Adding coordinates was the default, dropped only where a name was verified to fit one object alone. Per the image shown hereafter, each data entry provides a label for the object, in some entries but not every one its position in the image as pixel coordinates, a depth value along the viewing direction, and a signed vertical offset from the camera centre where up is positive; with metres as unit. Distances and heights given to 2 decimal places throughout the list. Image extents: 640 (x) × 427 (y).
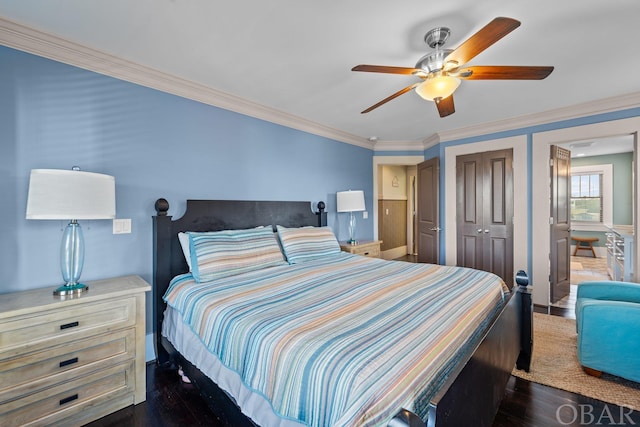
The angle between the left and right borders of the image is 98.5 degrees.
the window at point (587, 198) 6.40 +0.30
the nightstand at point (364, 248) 3.70 -0.51
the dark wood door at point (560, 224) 3.58 -0.19
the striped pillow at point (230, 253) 2.11 -0.34
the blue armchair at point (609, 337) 1.87 -0.90
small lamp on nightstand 3.89 +0.13
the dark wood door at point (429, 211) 4.34 +0.00
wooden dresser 1.45 -0.83
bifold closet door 3.86 -0.01
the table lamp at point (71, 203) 1.57 +0.06
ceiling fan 1.69 +0.93
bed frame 0.95 -0.62
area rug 1.86 -1.24
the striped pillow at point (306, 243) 2.74 -0.33
